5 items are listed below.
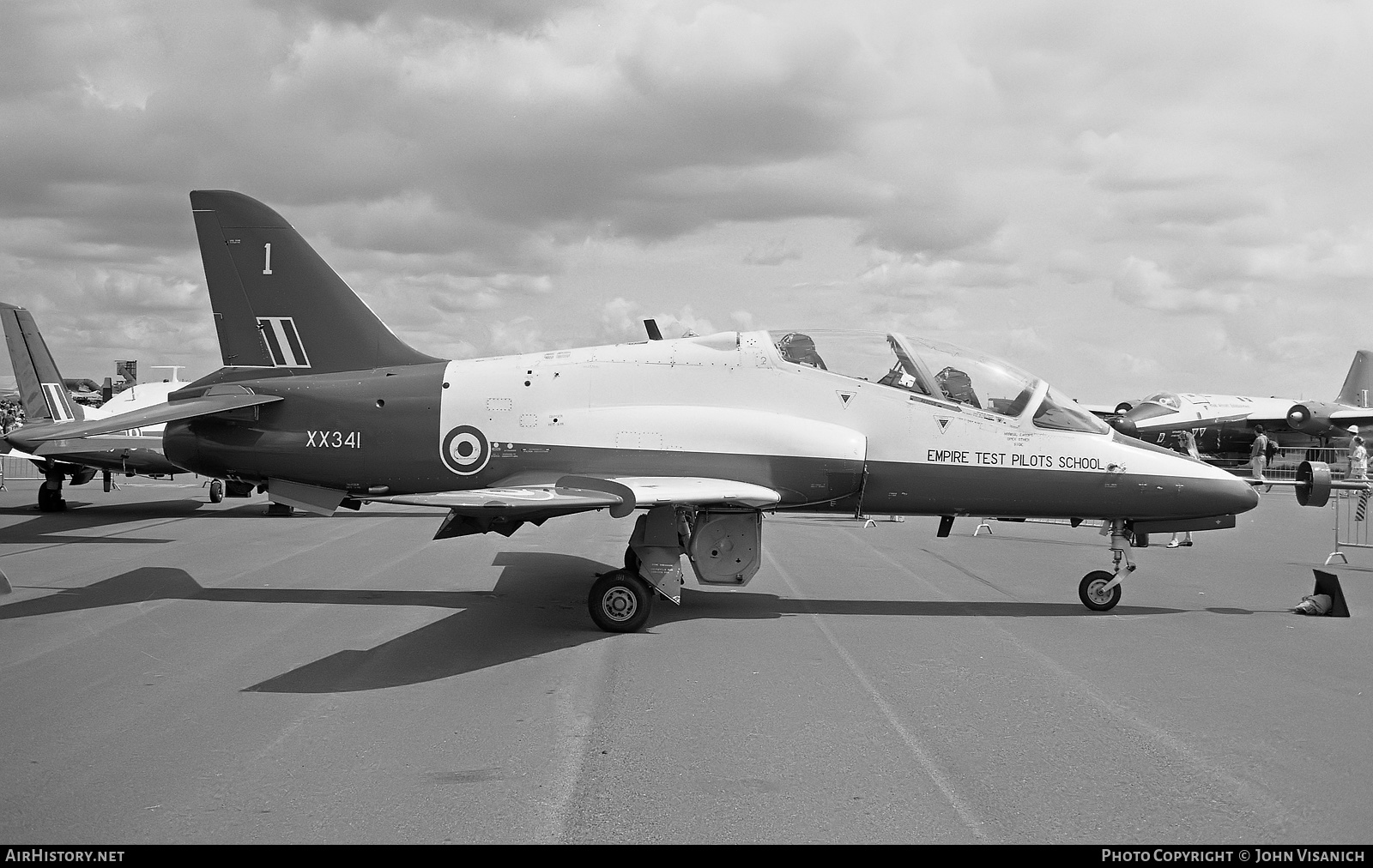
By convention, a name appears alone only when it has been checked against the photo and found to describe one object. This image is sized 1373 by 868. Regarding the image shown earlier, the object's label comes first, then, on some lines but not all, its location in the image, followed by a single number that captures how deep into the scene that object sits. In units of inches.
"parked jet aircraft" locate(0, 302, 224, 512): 685.9
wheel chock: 340.8
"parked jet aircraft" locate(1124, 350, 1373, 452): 1482.5
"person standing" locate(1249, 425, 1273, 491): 1103.6
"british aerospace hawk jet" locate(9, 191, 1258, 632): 332.2
